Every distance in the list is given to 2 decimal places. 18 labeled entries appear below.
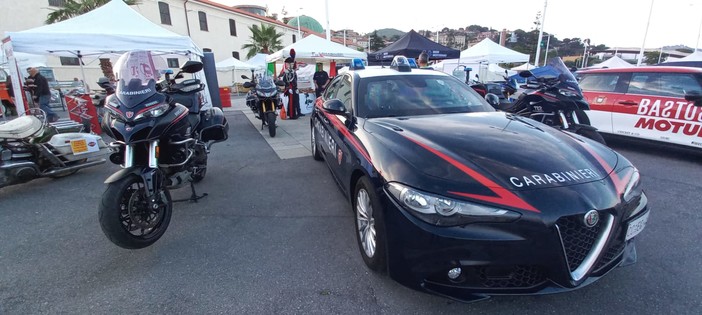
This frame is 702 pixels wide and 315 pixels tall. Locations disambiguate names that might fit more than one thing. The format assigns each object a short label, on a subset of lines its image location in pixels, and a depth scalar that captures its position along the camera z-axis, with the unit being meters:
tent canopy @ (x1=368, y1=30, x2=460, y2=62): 12.63
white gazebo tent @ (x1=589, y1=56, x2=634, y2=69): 22.89
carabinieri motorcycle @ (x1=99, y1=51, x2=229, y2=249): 2.65
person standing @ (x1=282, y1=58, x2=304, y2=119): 10.62
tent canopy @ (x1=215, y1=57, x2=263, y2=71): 24.62
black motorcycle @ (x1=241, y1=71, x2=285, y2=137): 7.86
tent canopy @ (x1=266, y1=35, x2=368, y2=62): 11.67
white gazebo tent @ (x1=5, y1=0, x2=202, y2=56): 7.17
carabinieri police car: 1.73
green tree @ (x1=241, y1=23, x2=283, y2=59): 31.89
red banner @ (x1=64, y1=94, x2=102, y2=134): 8.38
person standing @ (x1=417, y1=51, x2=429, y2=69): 7.38
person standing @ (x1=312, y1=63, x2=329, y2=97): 11.05
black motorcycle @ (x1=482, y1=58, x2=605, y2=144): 5.34
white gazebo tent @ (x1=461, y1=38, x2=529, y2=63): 16.67
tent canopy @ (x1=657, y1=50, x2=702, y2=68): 12.97
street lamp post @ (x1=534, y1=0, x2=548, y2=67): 21.03
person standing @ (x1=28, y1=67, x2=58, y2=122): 9.51
